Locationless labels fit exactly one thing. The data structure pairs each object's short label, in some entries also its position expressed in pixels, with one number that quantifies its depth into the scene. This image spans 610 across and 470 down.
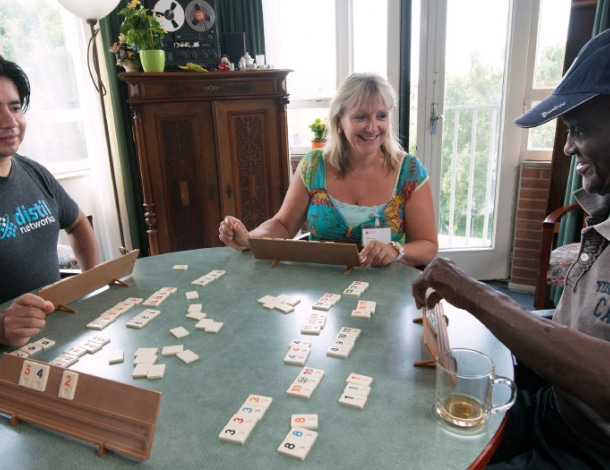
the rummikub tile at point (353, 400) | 0.86
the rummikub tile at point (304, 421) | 0.81
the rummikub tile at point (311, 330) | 1.15
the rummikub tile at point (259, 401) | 0.87
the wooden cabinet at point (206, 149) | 2.89
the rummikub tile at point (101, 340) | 1.14
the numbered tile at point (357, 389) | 0.90
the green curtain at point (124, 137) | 3.20
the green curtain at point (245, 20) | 3.23
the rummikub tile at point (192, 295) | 1.39
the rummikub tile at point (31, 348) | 1.11
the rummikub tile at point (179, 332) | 1.16
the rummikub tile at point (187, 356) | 1.04
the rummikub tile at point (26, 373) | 0.87
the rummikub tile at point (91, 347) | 1.10
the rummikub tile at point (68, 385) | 0.82
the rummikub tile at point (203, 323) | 1.20
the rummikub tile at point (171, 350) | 1.08
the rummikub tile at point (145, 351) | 1.08
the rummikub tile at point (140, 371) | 0.99
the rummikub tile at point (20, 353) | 1.09
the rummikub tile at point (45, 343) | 1.14
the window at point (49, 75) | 2.91
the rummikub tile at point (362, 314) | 1.22
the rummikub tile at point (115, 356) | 1.05
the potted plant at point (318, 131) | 3.24
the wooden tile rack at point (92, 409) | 0.75
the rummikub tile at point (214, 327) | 1.18
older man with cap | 0.83
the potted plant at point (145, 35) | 2.73
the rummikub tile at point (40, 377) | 0.85
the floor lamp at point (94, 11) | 2.57
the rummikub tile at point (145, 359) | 1.04
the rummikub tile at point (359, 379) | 0.93
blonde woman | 1.95
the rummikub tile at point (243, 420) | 0.82
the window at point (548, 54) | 3.02
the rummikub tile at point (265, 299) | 1.34
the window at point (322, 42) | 3.33
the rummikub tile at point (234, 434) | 0.79
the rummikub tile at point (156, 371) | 0.99
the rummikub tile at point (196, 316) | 1.26
